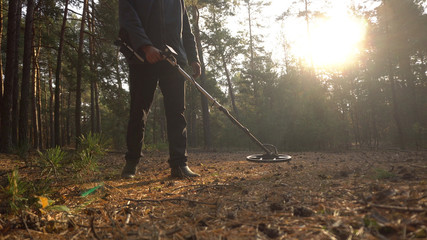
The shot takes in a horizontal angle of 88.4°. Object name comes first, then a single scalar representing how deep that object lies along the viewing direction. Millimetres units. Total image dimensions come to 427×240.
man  2863
